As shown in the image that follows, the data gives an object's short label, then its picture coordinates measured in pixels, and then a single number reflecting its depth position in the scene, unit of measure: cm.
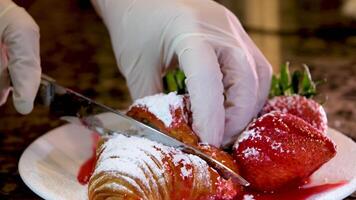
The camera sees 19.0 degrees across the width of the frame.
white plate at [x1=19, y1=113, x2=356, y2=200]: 55
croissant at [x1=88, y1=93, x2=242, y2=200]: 50
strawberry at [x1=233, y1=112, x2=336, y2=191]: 54
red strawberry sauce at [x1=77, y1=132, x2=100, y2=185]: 59
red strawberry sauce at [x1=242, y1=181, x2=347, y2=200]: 54
